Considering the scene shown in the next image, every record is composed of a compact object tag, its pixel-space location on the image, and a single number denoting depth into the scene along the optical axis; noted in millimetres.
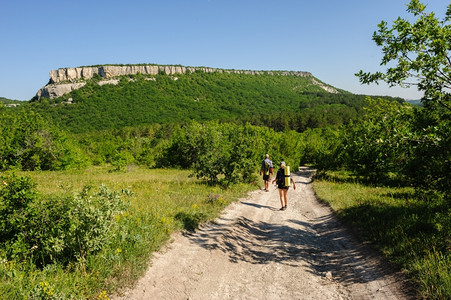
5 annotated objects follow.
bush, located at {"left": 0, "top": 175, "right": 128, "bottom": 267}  4484
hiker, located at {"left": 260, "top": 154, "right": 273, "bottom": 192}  15688
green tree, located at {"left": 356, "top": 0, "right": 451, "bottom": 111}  5695
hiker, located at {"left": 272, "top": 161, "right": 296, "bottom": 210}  12180
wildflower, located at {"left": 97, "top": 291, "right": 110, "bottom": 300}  4061
